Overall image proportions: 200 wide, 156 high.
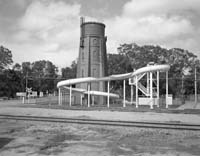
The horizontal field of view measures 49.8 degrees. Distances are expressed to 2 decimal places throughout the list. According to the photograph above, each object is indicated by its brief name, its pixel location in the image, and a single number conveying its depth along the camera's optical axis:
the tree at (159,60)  64.81
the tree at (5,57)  76.57
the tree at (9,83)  68.31
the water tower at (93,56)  40.28
